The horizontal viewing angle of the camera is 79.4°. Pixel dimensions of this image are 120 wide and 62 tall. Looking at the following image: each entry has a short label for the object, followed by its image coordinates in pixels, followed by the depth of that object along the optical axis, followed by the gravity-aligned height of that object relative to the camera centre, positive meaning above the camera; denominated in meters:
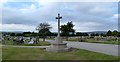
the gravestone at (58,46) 6.16 -1.20
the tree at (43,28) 14.20 +0.88
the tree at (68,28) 17.17 +1.05
